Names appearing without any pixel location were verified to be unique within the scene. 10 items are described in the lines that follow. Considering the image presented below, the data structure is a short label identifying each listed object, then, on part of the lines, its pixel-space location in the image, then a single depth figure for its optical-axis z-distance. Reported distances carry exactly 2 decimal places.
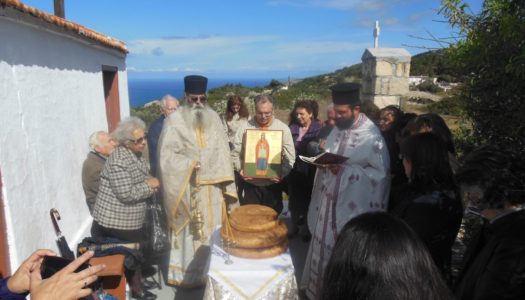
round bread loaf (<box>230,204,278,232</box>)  2.93
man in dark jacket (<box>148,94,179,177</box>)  5.42
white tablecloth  2.78
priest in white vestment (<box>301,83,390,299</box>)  3.45
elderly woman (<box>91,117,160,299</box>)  3.71
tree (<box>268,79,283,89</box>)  27.30
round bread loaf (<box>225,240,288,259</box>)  2.96
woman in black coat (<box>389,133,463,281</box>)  2.50
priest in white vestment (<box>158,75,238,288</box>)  4.09
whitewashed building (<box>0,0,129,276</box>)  3.27
